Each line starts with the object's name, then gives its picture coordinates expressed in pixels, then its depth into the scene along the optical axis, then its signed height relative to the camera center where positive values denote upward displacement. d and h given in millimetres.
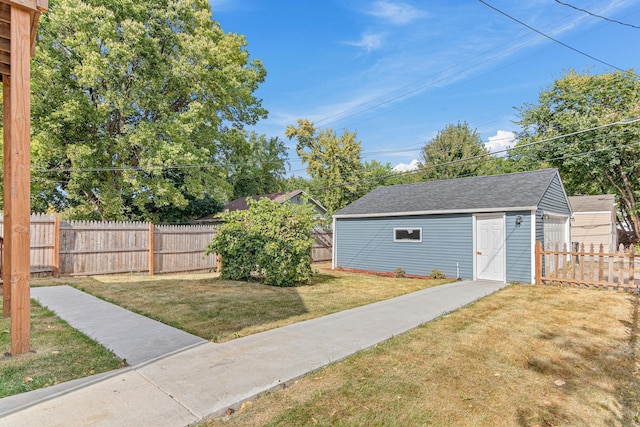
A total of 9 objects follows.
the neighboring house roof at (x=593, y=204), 18281 +865
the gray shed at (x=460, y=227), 9781 -284
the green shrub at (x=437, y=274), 11062 -1865
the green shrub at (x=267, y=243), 9125 -728
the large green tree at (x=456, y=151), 26094 +5369
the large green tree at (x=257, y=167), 20750 +3969
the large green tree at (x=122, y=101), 13141 +5059
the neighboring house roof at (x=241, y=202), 24516 +1190
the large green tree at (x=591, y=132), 19438 +5327
